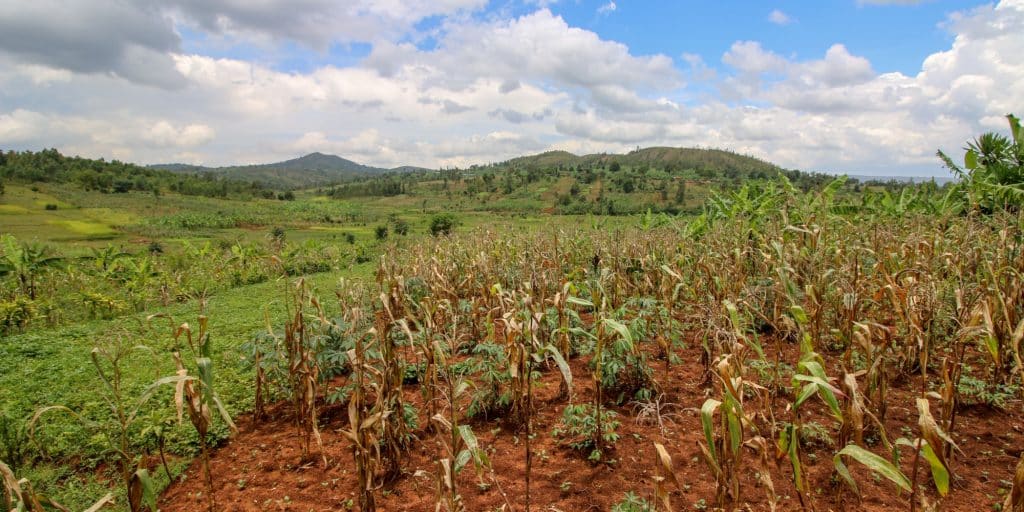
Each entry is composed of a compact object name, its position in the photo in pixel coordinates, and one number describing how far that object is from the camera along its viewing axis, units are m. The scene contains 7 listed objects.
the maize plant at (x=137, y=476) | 1.83
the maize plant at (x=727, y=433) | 1.86
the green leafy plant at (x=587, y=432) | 3.02
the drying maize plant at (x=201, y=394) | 2.00
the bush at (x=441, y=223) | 22.23
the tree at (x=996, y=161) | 8.10
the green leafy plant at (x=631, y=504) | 2.34
